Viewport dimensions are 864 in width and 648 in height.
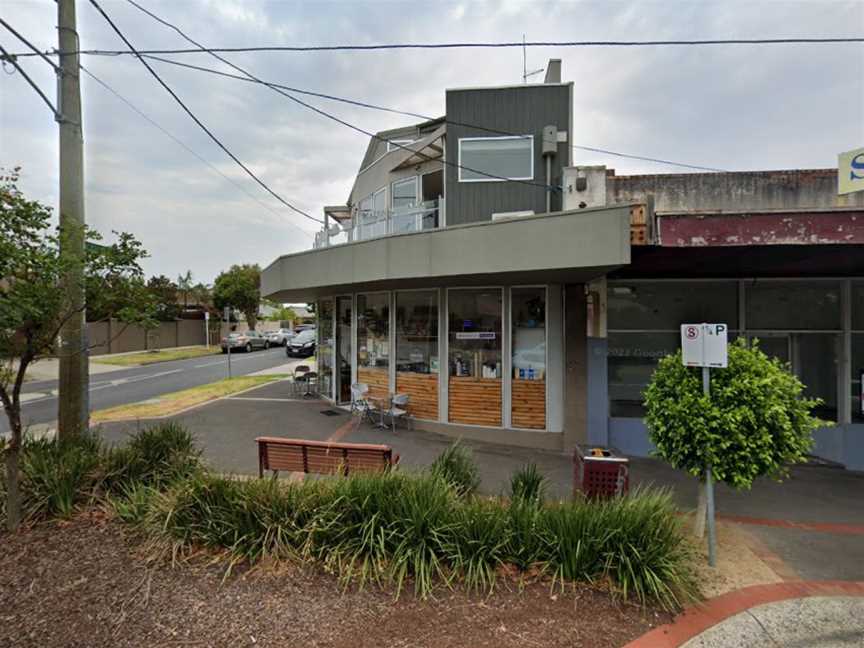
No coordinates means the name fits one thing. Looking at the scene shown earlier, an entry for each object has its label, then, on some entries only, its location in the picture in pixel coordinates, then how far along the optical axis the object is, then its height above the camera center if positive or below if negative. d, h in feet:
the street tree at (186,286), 124.08 +15.04
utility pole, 16.71 +5.93
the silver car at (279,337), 125.47 -2.34
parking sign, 12.42 -0.48
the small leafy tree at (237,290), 127.34 +12.01
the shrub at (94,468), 13.88 -4.99
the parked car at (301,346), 96.32 -3.85
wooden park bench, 15.96 -4.98
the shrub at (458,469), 15.02 -5.12
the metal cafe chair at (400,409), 28.60 -5.50
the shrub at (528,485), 13.97 -5.33
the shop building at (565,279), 18.51 +2.85
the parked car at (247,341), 106.42 -3.13
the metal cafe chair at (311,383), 42.93 -5.61
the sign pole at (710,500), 12.54 -5.10
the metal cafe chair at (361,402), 30.82 -5.38
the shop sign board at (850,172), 20.75 +7.81
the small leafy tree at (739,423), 12.41 -2.81
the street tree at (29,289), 11.97 +1.21
